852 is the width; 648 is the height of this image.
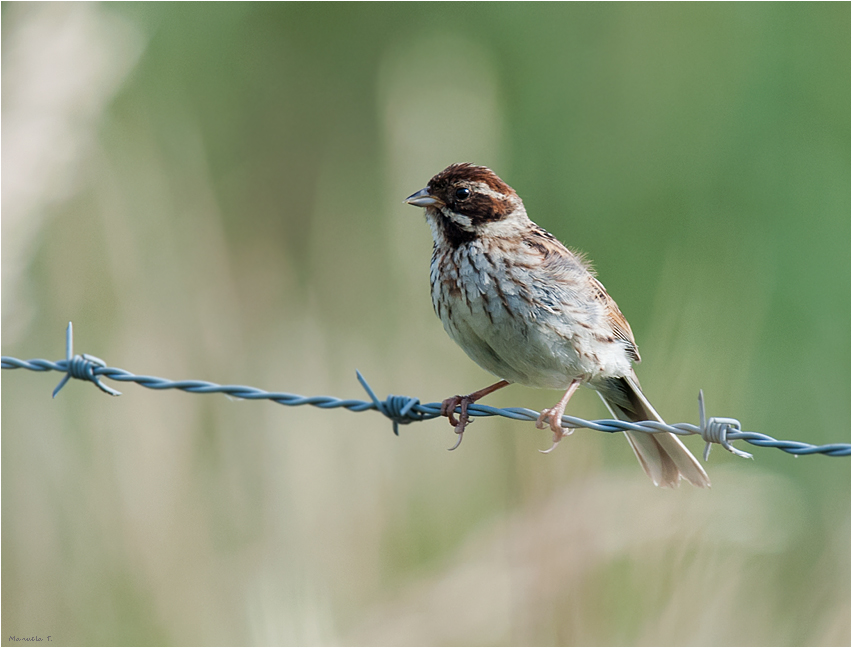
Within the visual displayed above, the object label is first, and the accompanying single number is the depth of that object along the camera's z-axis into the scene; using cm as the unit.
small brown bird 711
